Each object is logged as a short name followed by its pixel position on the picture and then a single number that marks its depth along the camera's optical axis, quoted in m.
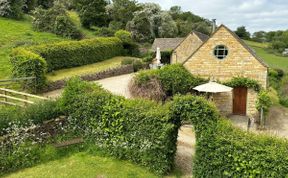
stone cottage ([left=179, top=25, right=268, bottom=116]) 15.20
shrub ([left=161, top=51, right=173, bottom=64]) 29.22
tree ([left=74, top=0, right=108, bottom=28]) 35.09
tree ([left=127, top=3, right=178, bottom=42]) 35.21
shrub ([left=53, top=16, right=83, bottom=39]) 28.77
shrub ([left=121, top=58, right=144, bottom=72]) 26.34
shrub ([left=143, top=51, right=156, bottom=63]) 27.49
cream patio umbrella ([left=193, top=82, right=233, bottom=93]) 14.49
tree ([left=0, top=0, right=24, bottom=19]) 29.22
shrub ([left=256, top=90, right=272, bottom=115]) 14.66
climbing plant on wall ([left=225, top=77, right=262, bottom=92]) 15.19
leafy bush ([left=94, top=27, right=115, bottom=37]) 32.94
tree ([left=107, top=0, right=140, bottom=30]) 37.46
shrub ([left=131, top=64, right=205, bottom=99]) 15.22
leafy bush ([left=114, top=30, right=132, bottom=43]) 30.60
